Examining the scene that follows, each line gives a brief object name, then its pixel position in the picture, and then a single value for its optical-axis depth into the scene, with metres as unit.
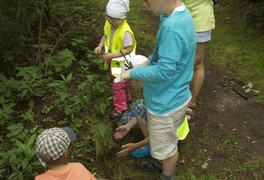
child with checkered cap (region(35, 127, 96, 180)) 1.25
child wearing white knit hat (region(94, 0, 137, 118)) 2.03
